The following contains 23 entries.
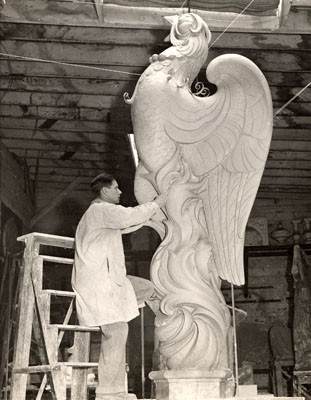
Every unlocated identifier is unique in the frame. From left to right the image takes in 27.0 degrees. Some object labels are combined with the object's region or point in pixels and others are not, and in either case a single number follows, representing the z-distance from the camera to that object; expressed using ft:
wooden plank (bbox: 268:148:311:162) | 24.48
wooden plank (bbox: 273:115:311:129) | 21.43
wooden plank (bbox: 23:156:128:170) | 25.42
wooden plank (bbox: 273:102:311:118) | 20.74
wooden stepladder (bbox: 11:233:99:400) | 11.59
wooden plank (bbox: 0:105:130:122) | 21.12
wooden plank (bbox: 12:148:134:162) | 24.44
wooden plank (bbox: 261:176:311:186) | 26.86
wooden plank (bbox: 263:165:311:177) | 25.99
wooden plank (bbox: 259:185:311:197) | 27.52
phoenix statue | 11.27
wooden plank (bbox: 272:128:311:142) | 22.59
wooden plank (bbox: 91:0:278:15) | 14.92
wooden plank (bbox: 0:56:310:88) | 18.63
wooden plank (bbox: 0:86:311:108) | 19.97
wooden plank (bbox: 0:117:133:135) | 21.97
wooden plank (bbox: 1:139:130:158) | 23.61
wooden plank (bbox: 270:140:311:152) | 23.67
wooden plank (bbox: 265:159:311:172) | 25.23
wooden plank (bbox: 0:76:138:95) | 19.39
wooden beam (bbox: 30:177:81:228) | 26.61
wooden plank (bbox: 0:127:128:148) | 22.85
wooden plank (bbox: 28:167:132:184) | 26.32
